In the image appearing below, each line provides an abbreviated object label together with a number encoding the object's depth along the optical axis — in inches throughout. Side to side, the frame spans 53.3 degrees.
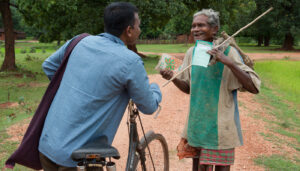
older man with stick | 100.2
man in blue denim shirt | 74.8
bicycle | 72.4
